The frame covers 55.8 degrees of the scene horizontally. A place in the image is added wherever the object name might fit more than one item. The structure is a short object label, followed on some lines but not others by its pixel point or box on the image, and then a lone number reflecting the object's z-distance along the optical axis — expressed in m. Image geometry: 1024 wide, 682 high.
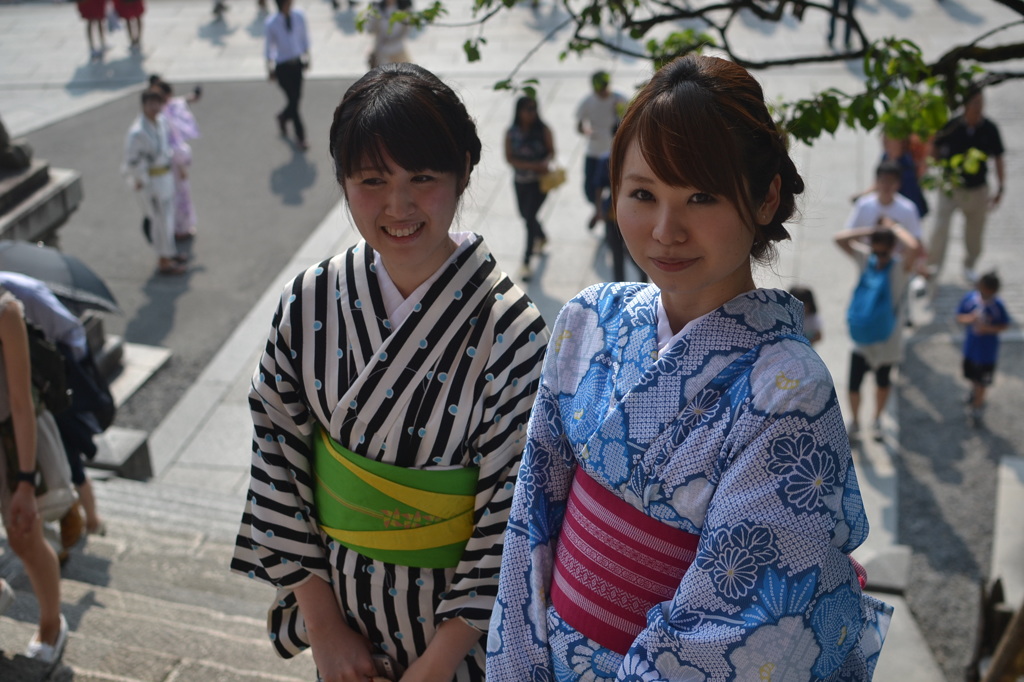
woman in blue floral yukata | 1.41
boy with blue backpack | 5.89
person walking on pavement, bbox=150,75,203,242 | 8.33
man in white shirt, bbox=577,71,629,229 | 7.71
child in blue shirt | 6.09
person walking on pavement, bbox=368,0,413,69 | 10.48
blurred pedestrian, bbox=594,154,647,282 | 7.00
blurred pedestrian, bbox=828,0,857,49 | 10.66
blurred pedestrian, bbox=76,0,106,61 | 13.93
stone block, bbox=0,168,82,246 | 5.90
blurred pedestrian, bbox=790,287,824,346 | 5.69
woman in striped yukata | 1.87
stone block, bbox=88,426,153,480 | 5.56
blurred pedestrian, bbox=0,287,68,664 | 2.95
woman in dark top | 7.48
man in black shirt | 7.18
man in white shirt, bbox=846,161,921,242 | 6.40
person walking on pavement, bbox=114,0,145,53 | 14.11
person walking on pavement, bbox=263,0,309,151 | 10.20
